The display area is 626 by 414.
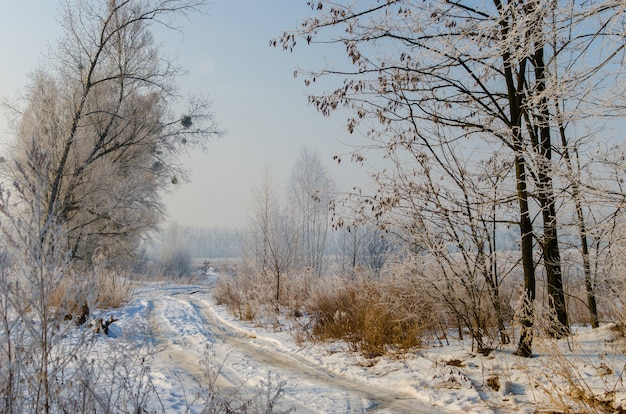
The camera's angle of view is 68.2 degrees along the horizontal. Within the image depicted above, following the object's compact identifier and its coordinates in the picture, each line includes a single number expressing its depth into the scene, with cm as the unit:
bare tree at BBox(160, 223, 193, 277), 5291
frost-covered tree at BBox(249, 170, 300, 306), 1405
